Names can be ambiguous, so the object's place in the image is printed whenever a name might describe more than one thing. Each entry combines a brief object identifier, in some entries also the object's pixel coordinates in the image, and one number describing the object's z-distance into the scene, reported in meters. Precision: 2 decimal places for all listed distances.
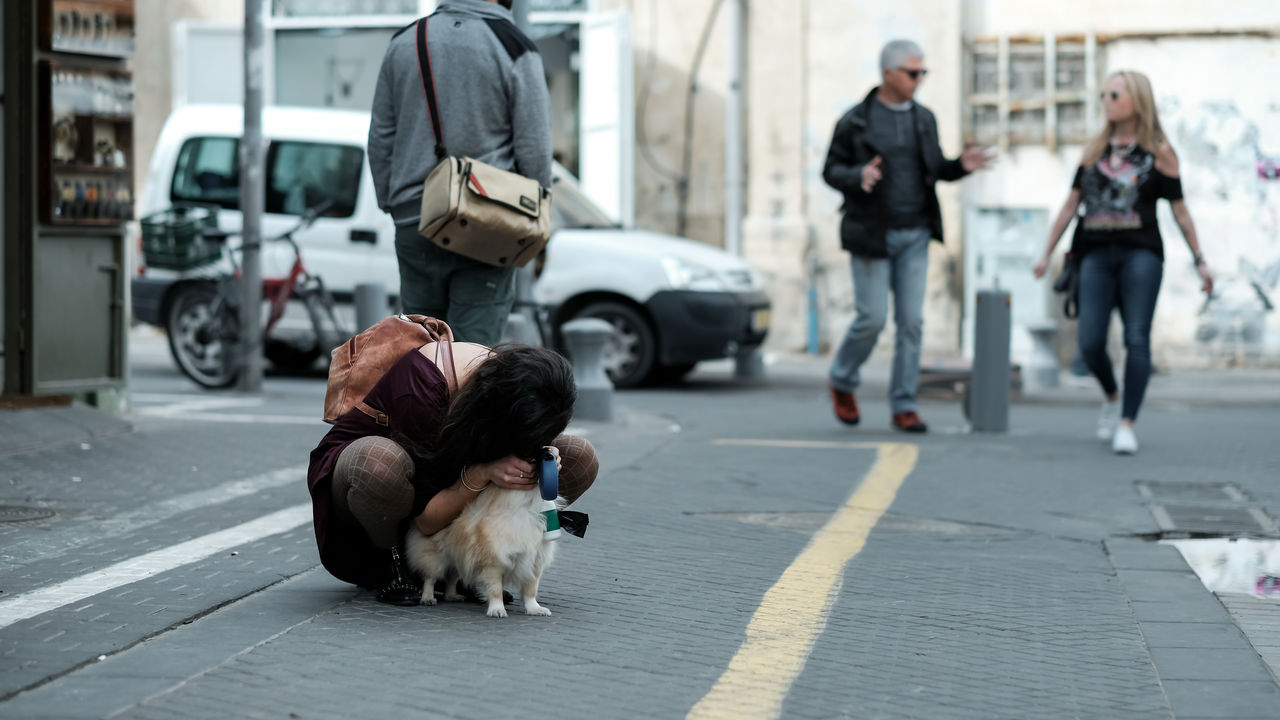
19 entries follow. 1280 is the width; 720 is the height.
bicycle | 22.67
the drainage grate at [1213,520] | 12.31
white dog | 8.33
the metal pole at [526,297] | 19.42
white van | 24.17
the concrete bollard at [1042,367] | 26.81
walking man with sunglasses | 17.95
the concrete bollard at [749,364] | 26.95
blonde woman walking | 16.56
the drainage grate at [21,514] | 11.43
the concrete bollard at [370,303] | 21.95
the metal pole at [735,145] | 35.78
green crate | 23.56
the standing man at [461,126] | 11.80
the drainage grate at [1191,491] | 14.00
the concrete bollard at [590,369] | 18.95
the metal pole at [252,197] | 21.36
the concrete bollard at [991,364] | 18.72
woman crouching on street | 8.16
